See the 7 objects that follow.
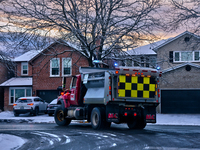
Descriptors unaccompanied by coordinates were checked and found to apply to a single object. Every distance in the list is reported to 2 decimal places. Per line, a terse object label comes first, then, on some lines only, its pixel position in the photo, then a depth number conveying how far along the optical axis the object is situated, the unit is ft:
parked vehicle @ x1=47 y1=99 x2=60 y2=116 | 87.51
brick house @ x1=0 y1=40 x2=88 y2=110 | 112.88
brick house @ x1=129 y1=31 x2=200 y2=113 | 95.09
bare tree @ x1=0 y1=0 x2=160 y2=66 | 70.74
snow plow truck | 46.21
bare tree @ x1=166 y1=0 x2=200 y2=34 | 57.41
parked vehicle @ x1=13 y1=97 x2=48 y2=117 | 89.92
